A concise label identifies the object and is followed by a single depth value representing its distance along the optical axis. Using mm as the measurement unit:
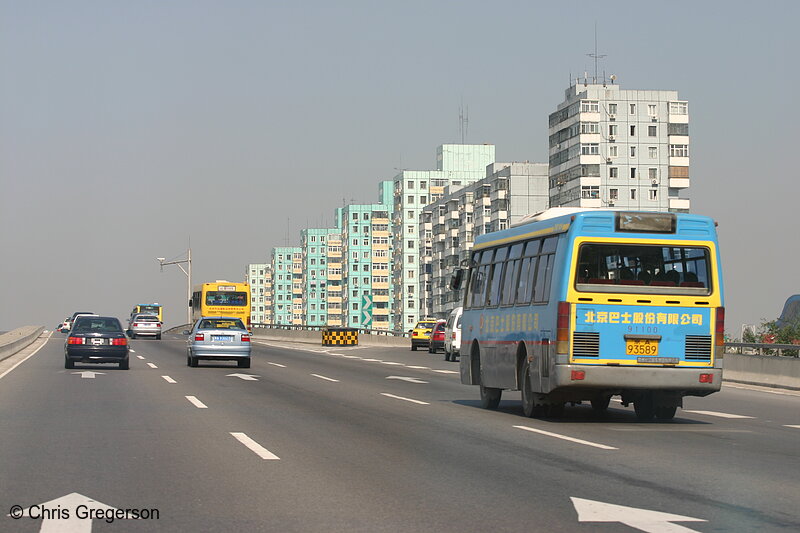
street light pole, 118812
